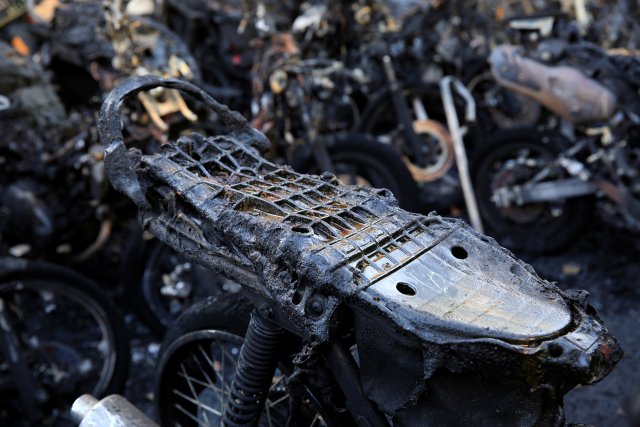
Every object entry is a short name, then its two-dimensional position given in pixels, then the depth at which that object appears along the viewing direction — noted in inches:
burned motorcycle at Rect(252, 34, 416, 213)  161.8
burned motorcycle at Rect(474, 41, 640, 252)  150.6
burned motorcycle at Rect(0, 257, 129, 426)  115.2
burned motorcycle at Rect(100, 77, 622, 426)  51.3
